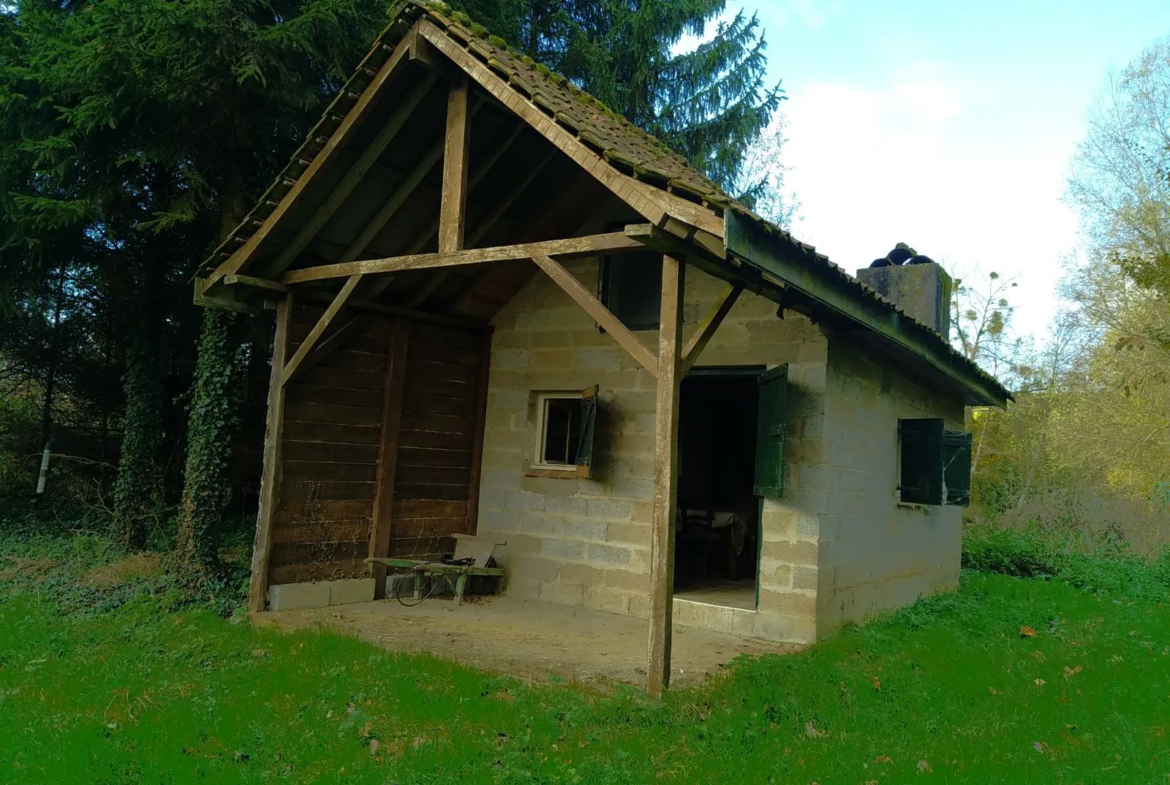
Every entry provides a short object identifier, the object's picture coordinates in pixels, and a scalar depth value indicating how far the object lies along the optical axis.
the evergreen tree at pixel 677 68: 14.83
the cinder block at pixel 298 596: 7.45
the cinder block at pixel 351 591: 7.89
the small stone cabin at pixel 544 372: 6.00
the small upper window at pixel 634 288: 8.21
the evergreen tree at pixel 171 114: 8.03
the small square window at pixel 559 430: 8.72
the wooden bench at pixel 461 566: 7.89
